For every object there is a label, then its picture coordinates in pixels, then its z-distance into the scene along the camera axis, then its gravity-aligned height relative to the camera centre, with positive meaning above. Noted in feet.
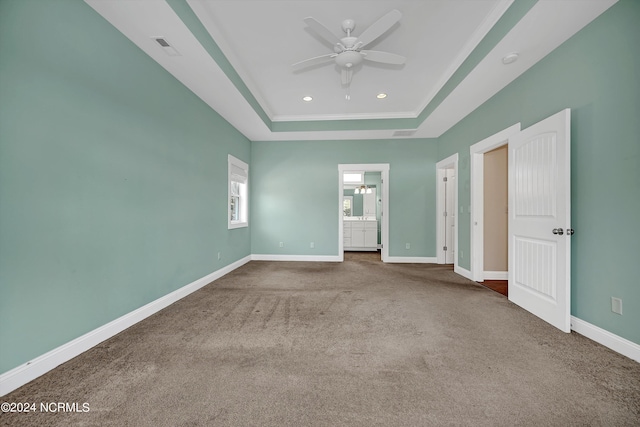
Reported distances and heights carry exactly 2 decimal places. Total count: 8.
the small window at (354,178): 26.45 +3.57
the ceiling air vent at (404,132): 16.25 +5.23
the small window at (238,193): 15.33 +1.24
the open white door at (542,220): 7.30 -0.25
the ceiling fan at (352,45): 7.09 +5.34
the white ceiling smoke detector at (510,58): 8.19 +5.13
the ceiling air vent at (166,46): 7.45 +5.11
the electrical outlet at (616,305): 6.26 -2.33
